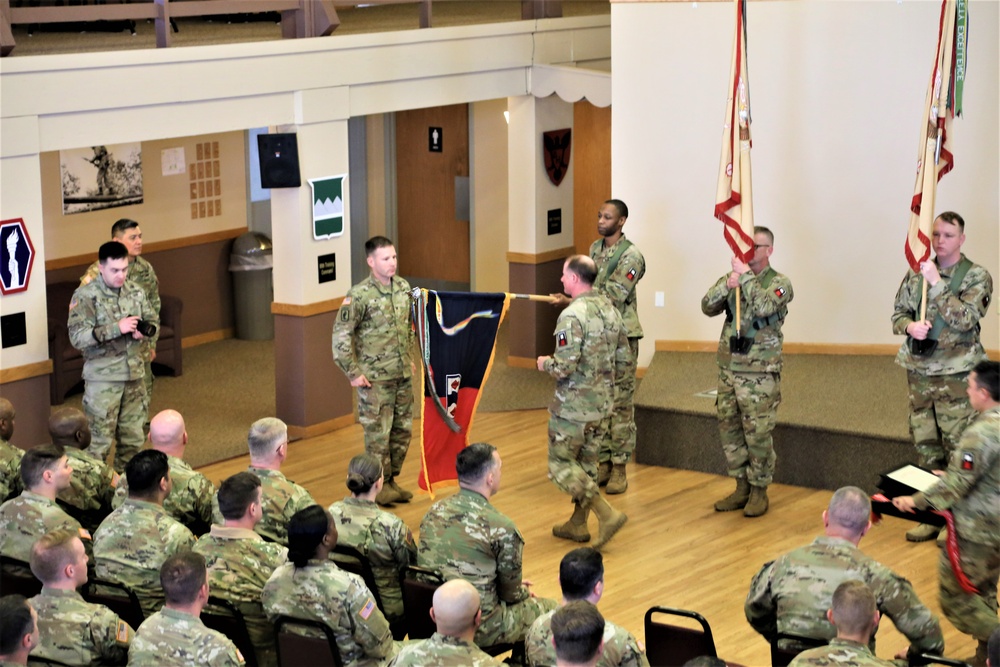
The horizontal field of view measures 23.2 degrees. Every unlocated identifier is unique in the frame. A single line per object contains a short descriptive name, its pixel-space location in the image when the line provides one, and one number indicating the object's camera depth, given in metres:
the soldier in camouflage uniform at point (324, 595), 9.08
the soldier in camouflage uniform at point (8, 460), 12.18
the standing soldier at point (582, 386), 13.82
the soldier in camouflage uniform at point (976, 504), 10.46
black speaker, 17.92
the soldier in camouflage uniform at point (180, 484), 11.53
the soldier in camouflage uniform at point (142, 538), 10.07
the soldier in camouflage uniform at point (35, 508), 10.69
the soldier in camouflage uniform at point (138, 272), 16.29
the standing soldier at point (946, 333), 13.79
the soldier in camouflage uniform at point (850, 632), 8.04
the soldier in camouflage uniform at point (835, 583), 9.11
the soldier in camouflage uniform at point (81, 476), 12.11
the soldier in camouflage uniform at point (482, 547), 10.22
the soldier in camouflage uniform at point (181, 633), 8.37
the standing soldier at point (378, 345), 15.16
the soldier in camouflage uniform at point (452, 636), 8.12
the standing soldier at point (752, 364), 14.91
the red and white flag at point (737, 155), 15.32
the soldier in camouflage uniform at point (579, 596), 8.39
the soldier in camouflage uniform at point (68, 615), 8.87
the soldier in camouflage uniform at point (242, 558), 9.82
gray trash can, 23.89
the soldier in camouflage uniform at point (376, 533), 10.44
